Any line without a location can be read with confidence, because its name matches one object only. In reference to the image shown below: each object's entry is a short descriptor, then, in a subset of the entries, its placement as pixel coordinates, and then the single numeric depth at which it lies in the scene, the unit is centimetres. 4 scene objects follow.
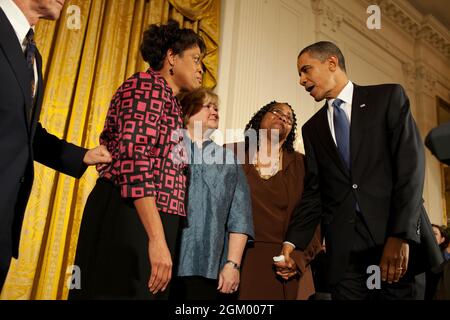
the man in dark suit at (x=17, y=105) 101
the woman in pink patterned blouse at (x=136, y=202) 124
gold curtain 271
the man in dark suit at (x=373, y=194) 145
